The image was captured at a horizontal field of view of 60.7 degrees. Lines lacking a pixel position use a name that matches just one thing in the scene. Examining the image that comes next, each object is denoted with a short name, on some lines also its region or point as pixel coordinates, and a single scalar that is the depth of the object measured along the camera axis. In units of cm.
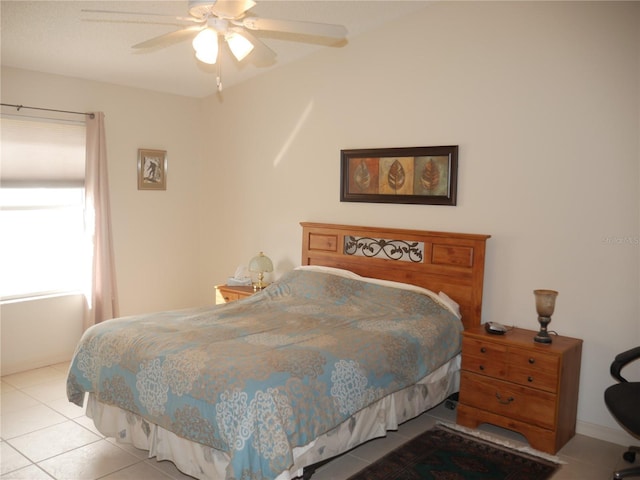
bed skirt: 261
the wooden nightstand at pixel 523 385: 315
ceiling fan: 246
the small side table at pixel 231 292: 474
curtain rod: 434
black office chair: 266
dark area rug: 290
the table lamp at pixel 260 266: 488
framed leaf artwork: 400
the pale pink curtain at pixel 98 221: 482
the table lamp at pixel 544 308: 328
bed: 242
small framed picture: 531
